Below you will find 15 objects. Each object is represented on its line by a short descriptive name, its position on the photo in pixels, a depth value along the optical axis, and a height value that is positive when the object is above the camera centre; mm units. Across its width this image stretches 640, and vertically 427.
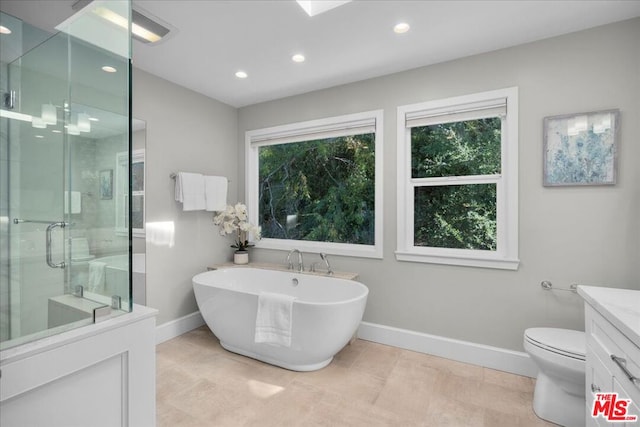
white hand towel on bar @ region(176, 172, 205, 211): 2963 +246
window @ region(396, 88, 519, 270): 2367 +289
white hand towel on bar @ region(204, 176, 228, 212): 3195 +243
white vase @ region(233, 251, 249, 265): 3424 -500
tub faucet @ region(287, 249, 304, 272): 3144 -516
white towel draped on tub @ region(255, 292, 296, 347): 2219 -795
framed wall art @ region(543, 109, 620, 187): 2016 +456
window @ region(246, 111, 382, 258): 3008 +338
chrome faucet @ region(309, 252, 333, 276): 3004 -517
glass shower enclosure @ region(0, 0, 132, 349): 1021 +180
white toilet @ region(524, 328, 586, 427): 1688 -956
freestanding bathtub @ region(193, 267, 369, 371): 2195 -811
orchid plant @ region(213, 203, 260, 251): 3387 -97
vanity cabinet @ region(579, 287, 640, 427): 1010 -526
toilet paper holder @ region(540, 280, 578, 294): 2139 -538
